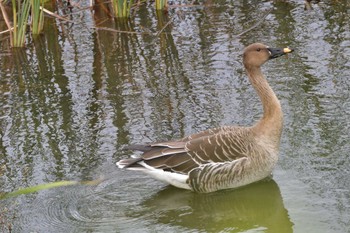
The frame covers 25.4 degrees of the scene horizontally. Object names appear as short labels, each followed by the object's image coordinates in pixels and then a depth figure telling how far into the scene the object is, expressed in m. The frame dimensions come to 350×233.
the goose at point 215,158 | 7.81
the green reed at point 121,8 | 13.05
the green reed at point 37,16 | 11.73
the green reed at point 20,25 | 11.56
